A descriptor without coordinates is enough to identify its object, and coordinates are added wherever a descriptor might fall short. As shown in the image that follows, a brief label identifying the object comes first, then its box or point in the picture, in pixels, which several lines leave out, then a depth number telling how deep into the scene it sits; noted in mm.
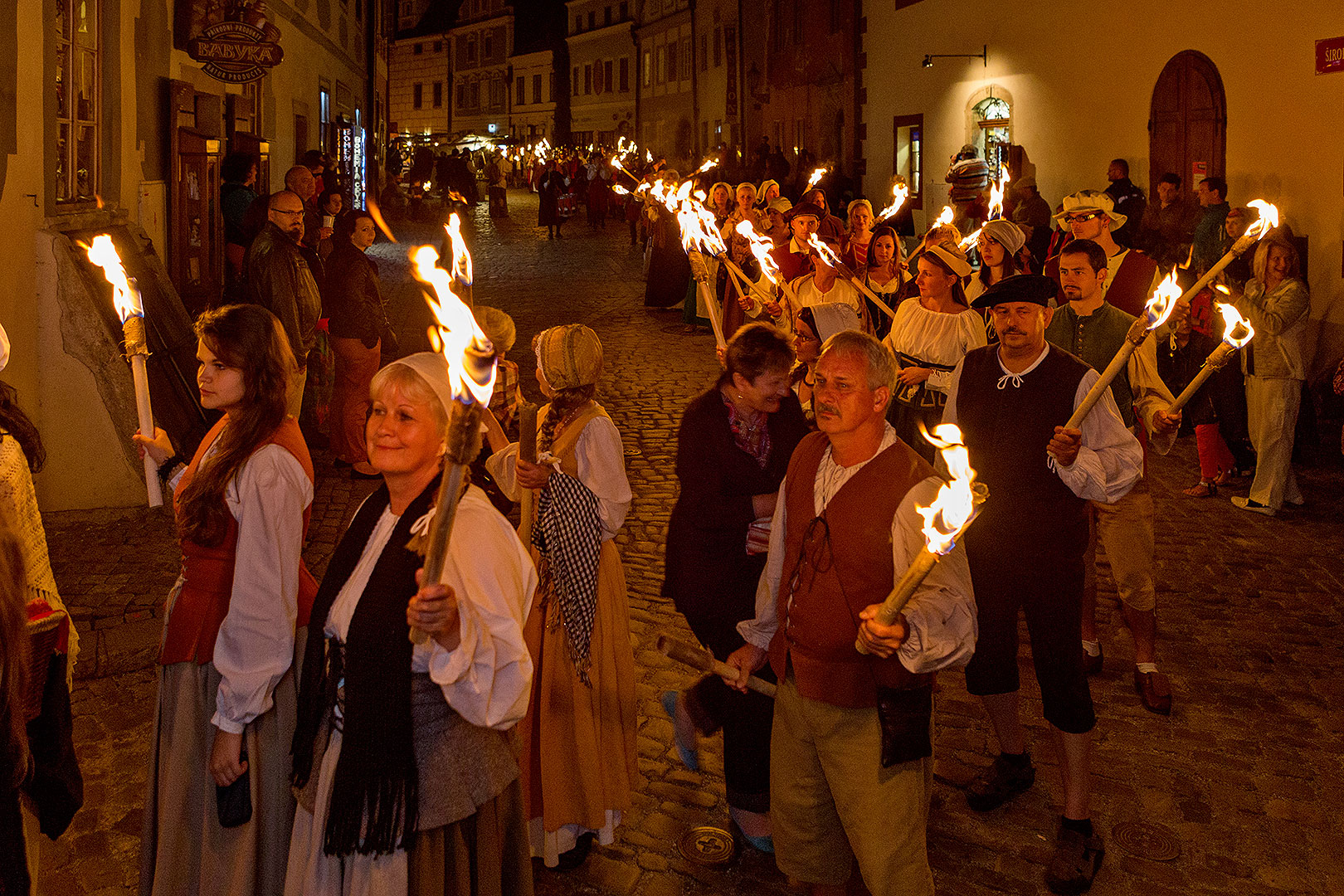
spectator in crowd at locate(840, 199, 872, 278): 9812
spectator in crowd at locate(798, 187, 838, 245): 11000
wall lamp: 21031
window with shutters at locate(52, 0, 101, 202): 9570
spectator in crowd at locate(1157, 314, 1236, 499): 9414
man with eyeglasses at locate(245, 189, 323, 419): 8844
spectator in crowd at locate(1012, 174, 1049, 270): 14484
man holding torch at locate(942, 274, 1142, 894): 4422
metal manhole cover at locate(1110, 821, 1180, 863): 4523
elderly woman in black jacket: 4395
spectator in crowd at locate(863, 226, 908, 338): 8570
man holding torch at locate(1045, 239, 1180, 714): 5613
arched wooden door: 14383
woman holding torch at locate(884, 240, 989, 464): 6340
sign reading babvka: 12148
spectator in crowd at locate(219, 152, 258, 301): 10415
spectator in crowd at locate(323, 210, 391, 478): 9672
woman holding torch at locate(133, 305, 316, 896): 3352
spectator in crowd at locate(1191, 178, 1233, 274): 12359
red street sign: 11555
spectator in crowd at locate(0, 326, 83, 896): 2734
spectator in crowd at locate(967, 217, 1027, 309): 6949
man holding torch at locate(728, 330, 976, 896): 3545
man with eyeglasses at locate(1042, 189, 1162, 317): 6602
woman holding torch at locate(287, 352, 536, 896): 2916
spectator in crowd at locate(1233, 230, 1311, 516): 8945
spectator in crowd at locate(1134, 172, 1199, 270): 13906
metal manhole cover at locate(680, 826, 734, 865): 4512
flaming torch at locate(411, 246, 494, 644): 2246
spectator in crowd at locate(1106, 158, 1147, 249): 15242
